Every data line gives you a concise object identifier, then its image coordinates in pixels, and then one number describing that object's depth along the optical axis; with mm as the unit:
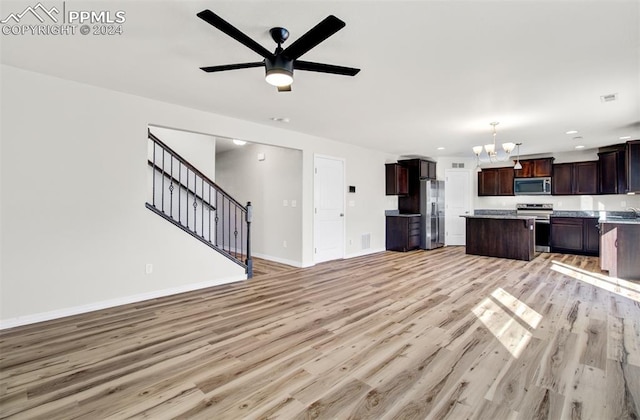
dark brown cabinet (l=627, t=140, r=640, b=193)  4957
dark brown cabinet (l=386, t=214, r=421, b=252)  7332
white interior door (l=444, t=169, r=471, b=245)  8391
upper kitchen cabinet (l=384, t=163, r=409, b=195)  7461
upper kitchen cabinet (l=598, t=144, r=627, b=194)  6300
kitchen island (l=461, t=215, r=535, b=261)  6097
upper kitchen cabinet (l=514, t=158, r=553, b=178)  7383
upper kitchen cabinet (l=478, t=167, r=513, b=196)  7863
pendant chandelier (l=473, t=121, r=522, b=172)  5035
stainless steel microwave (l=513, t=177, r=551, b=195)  7398
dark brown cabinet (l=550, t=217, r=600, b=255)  6680
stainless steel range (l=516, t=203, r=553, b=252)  7301
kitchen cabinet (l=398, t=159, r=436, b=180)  7691
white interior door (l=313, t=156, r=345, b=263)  5818
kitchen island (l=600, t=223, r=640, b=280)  4688
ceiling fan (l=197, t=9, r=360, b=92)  1823
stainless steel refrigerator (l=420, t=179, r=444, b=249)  7645
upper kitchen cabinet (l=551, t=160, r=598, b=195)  6871
